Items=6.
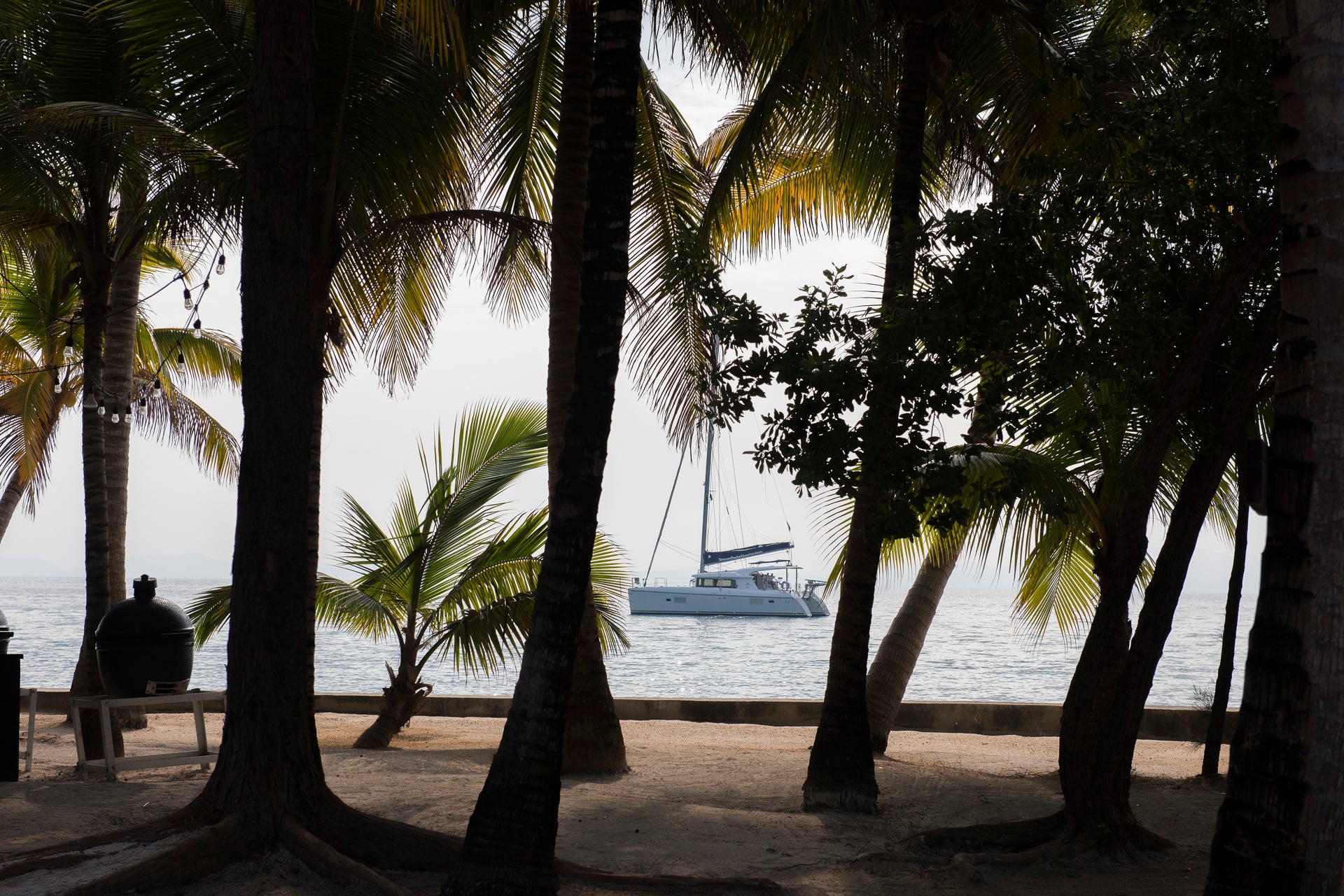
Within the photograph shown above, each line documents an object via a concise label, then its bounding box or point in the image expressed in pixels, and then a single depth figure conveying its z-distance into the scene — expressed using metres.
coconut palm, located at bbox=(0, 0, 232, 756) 7.40
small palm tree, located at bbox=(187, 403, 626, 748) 9.96
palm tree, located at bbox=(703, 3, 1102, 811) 7.01
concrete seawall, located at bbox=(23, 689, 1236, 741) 12.19
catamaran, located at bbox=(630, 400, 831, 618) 59.31
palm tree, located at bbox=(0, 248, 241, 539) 14.95
